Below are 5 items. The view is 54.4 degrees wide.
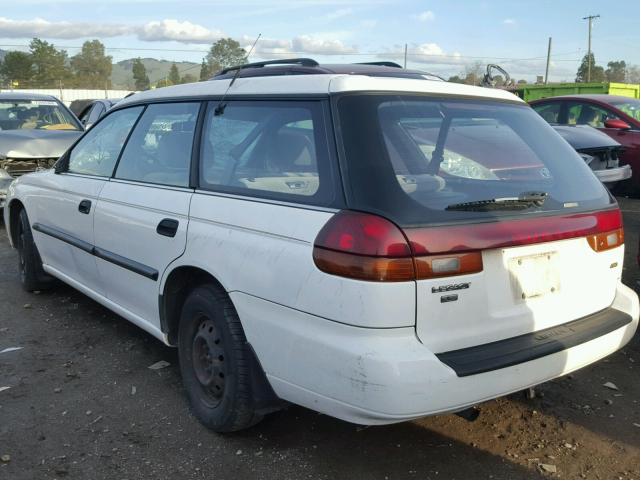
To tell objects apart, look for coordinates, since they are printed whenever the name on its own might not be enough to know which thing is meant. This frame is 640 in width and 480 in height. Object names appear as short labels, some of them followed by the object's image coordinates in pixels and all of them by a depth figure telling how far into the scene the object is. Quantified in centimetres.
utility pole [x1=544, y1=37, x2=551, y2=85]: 5363
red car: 905
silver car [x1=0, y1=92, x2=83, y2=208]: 848
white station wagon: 236
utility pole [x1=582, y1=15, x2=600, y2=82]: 5778
